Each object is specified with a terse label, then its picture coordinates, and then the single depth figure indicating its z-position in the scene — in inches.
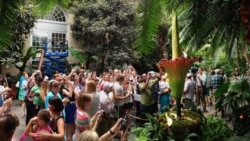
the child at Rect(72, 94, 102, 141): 181.5
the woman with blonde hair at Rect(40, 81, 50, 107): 262.7
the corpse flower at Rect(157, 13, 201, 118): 176.7
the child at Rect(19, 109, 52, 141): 148.6
